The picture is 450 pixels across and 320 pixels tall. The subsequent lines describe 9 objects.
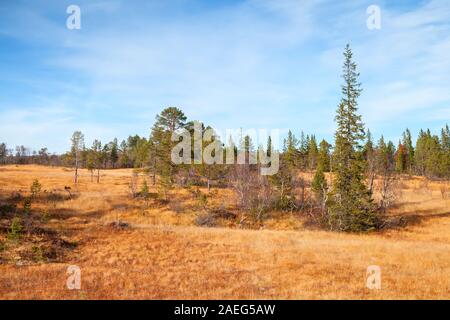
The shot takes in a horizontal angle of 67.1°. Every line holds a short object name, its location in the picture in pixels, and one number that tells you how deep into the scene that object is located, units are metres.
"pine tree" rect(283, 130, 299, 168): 51.91
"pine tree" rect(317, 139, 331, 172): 73.26
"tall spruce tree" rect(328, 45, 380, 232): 35.88
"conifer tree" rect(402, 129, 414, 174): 111.54
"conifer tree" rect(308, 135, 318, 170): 92.50
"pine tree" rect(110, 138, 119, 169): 111.44
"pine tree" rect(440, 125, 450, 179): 76.62
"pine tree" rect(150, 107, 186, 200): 52.41
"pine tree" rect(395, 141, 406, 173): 102.05
